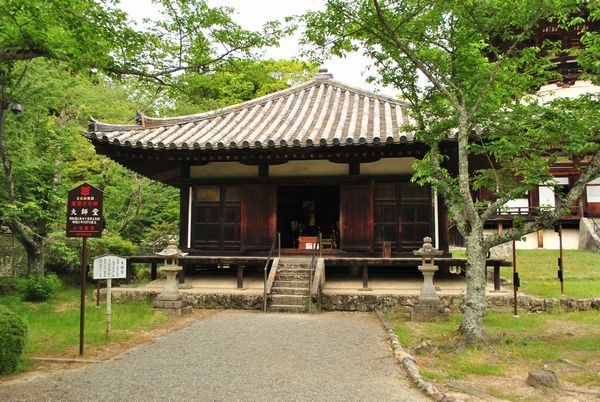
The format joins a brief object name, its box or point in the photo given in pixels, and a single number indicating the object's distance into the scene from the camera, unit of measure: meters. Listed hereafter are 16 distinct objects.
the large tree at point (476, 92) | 6.84
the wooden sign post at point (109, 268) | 7.92
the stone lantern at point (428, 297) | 9.52
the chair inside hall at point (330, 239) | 16.19
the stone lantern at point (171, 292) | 10.20
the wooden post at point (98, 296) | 11.59
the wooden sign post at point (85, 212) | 7.22
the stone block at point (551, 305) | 10.69
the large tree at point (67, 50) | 5.91
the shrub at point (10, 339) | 5.67
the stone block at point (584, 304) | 10.89
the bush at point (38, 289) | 12.98
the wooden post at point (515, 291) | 9.84
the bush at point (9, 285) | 14.42
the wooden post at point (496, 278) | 11.18
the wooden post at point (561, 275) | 11.95
